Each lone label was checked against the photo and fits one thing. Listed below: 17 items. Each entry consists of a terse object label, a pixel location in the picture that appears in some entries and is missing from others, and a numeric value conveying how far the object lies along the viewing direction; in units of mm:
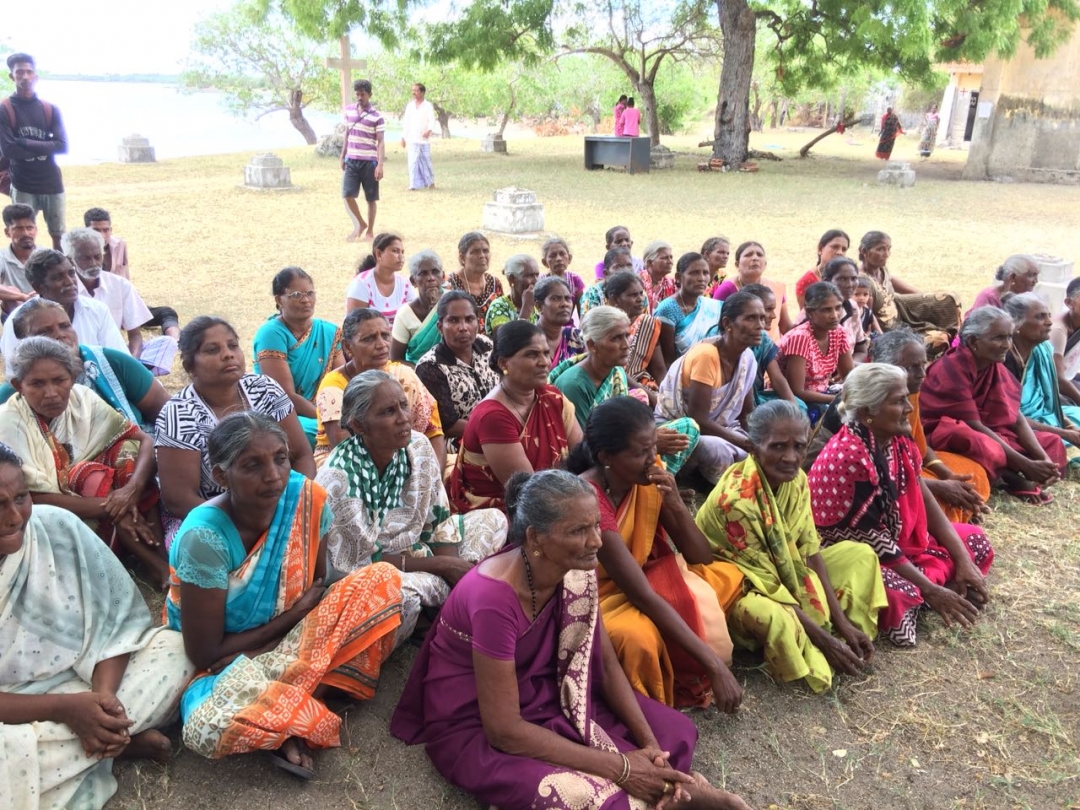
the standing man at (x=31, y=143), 7613
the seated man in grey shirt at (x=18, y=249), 5891
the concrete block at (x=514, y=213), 11617
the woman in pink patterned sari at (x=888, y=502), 3613
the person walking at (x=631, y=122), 20375
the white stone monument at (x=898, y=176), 17422
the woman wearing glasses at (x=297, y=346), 4750
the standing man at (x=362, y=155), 11039
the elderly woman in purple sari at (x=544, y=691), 2439
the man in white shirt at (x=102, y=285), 5824
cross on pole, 16688
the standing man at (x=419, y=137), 15219
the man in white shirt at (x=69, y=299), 4750
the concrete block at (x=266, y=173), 15266
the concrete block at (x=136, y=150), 19266
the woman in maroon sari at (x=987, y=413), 4867
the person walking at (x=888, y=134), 23438
